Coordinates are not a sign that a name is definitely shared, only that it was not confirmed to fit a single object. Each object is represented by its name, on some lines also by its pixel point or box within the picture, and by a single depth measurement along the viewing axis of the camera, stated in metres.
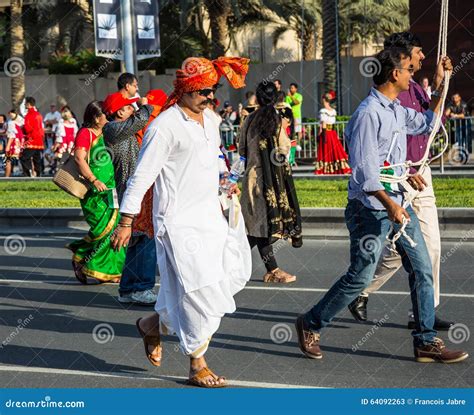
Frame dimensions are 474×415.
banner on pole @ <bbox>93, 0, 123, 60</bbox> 16.66
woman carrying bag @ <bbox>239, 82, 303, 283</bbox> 9.92
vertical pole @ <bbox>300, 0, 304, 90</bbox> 37.88
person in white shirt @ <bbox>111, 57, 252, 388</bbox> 6.27
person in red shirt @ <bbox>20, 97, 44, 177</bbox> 24.17
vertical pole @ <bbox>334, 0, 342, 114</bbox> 30.80
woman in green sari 10.01
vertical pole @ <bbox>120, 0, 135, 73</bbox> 17.67
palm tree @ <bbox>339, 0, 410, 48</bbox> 48.54
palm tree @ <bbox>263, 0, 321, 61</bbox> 43.62
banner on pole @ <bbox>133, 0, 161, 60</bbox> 17.27
